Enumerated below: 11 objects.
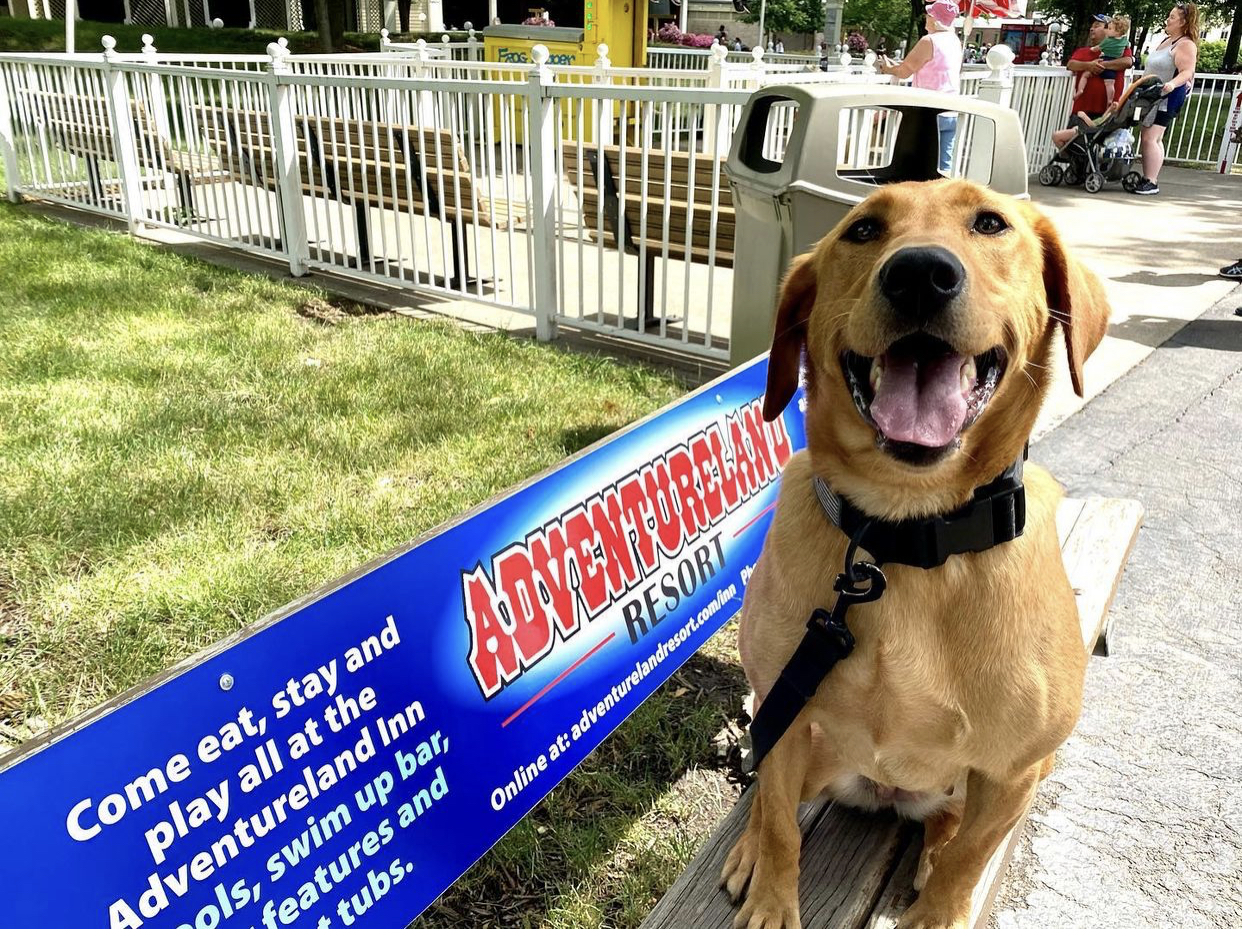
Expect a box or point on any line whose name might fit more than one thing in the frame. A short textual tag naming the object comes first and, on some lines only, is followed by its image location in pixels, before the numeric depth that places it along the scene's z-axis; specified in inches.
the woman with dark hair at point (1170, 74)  445.4
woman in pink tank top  284.5
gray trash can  121.6
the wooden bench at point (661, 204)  211.5
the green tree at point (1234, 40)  1320.1
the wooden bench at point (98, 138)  318.3
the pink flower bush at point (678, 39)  1109.7
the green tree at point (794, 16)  2322.8
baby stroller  475.2
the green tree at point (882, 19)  2497.5
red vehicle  1736.0
